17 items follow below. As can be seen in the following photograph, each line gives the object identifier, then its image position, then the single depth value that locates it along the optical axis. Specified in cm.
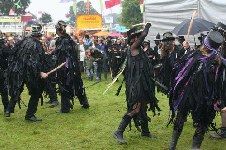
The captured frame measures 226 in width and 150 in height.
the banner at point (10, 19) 5442
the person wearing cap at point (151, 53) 1229
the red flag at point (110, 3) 2862
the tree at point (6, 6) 6222
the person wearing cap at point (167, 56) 792
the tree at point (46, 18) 5758
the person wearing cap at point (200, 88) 537
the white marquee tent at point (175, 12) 1198
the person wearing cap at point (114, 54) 1504
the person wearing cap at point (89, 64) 1585
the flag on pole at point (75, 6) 3683
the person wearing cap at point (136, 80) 627
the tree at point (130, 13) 6712
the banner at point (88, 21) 3192
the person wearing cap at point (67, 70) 861
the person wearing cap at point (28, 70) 784
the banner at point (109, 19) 6084
